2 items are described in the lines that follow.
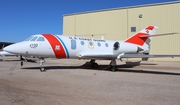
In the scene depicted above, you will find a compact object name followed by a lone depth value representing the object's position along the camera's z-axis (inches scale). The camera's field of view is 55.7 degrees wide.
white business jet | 472.7
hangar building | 935.2
